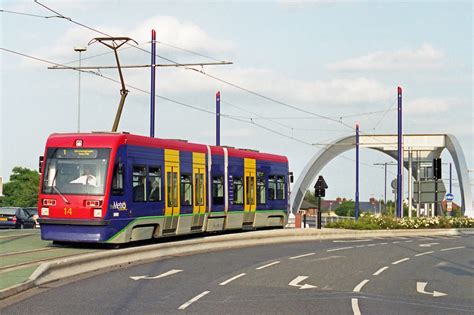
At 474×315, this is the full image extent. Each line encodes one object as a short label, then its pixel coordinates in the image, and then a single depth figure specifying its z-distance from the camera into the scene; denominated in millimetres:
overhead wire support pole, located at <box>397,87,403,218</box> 53844
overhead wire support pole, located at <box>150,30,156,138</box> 36794
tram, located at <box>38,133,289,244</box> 22594
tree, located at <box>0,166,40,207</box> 124500
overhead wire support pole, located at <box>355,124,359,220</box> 60531
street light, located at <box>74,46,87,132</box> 48616
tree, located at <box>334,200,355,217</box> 195250
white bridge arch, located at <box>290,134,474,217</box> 76375
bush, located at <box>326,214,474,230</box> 50278
